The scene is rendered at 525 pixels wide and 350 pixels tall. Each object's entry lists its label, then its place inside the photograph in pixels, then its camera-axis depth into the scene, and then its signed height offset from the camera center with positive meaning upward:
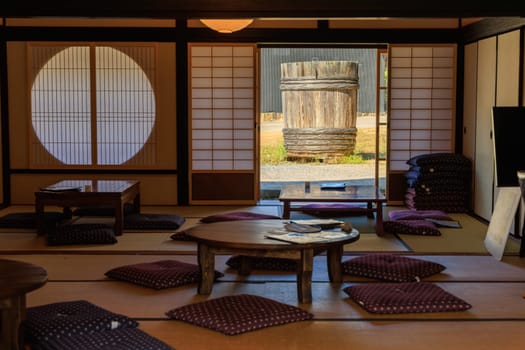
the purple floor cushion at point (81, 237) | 5.68 -0.81
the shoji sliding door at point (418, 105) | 8.19 +0.28
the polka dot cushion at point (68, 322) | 3.15 -0.84
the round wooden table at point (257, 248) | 4.03 -0.64
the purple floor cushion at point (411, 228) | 6.16 -0.80
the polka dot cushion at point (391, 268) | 4.53 -0.85
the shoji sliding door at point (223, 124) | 8.17 +0.07
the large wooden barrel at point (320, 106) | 10.58 +0.35
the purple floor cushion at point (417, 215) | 6.89 -0.78
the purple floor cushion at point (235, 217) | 6.63 -0.77
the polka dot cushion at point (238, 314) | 3.53 -0.90
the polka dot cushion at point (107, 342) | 3.04 -0.87
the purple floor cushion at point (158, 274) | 4.34 -0.85
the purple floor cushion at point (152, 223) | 6.37 -0.79
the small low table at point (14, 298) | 2.92 -0.66
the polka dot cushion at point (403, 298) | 3.84 -0.88
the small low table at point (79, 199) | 6.08 -0.56
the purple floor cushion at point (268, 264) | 4.78 -0.85
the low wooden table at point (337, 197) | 6.24 -0.56
